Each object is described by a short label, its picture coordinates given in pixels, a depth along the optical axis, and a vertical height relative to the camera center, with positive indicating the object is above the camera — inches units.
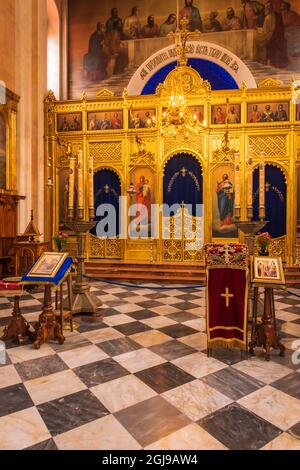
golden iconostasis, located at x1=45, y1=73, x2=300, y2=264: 355.9 +100.0
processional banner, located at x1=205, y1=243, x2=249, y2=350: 132.2 -26.9
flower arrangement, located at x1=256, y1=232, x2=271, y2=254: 188.7 -5.8
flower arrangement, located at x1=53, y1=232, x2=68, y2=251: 196.4 -5.9
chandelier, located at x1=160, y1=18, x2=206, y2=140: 226.1 +108.1
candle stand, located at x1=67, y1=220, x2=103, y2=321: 187.3 -36.2
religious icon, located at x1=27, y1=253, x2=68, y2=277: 143.6 -15.9
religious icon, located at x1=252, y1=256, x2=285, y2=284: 132.0 -16.9
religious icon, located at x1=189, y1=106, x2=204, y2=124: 369.1 +143.4
